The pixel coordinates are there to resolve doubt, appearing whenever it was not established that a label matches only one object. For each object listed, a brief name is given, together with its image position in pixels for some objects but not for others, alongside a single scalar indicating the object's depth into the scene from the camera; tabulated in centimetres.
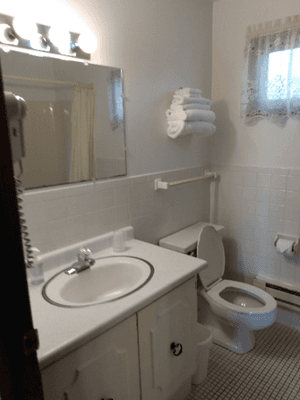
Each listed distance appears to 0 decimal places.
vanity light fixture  120
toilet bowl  184
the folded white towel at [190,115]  193
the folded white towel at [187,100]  192
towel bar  201
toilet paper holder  214
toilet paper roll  213
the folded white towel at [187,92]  194
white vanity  99
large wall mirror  130
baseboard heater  222
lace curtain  194
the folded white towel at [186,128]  195
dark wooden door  45
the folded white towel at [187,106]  193
